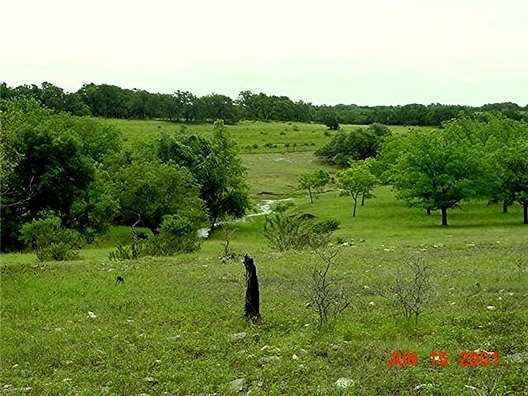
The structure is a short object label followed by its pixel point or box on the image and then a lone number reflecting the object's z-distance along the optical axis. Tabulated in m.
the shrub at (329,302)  13.09
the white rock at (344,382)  9.84
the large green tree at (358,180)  60.19
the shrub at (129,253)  26.43
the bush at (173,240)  28.17
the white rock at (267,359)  11.24
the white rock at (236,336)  12.73
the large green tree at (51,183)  33.73
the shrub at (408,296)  13.41
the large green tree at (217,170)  57.91
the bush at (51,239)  26.75
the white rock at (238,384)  10.10
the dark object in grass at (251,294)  13.74
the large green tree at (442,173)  49.03
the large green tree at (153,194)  47.06
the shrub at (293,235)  29.64
